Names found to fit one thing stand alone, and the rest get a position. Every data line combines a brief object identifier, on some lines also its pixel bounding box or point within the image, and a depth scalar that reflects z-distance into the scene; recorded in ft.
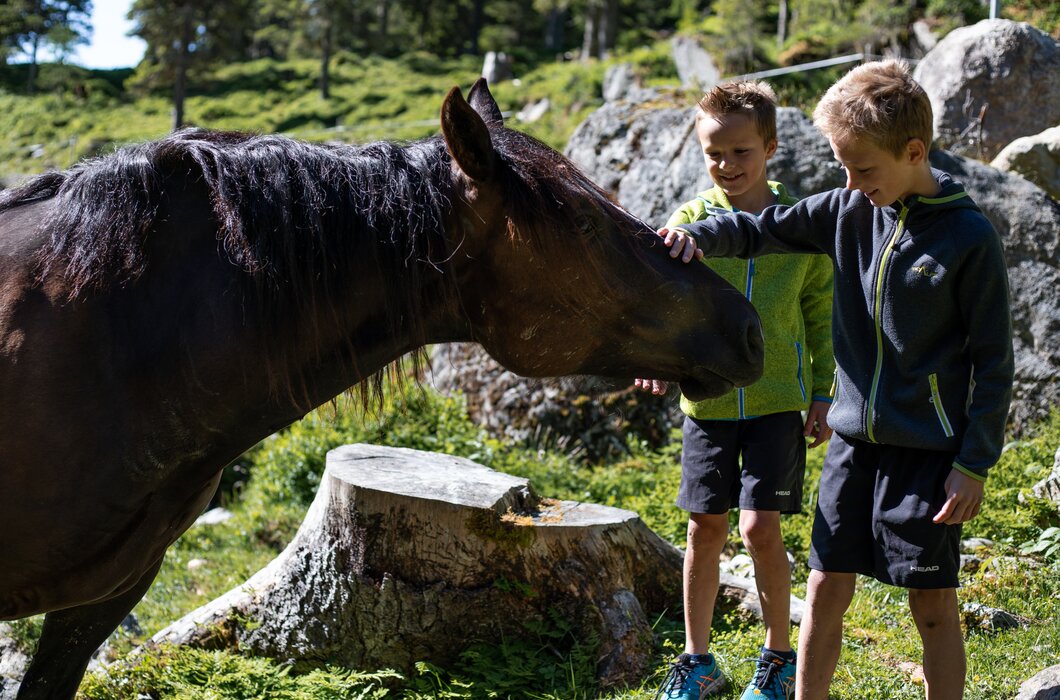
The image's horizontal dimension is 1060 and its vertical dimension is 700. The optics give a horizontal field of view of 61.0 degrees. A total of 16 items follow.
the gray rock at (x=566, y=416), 20.75
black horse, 6.72
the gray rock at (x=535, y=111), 89.79
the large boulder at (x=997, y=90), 24.71
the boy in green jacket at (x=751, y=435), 10.05
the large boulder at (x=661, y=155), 20.11
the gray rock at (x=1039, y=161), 22.16
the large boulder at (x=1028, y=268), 18.92
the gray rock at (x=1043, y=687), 8.72
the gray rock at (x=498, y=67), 115.44
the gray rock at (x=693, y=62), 70.38
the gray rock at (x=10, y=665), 12.42
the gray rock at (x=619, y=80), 79.71
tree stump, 11.99
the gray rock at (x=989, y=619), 11.59
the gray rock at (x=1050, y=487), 14.07
